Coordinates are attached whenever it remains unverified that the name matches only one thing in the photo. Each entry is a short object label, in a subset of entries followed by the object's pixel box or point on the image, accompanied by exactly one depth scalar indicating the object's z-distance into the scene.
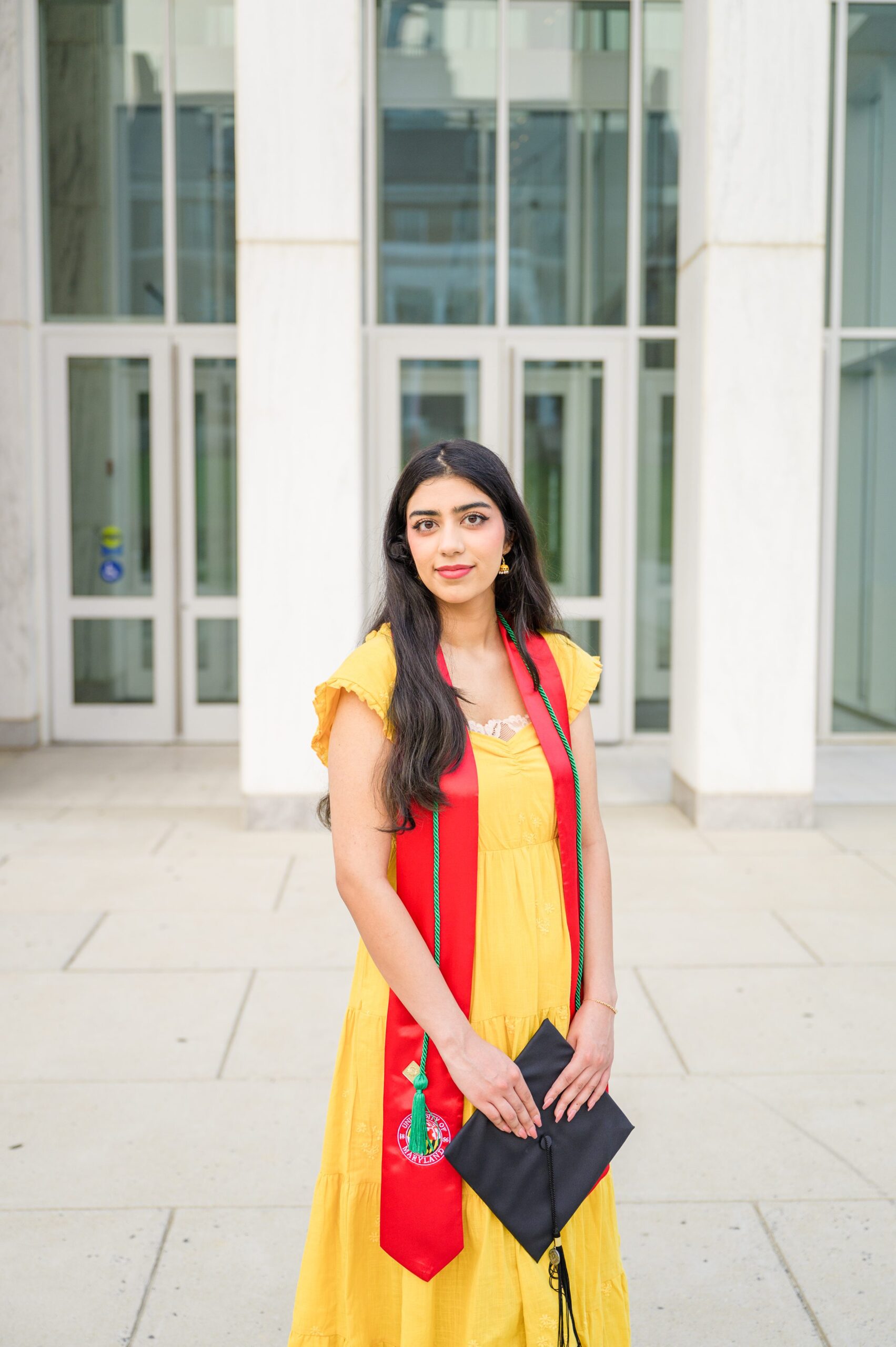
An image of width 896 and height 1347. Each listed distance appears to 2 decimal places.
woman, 1.93
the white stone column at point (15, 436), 9.41
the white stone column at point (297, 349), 6.62
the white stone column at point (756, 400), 6.63
